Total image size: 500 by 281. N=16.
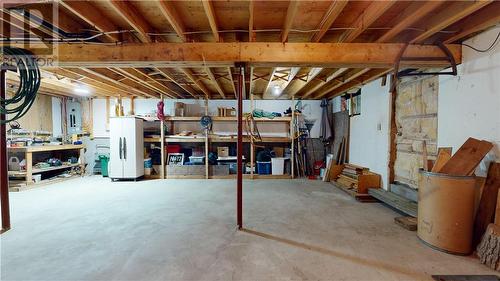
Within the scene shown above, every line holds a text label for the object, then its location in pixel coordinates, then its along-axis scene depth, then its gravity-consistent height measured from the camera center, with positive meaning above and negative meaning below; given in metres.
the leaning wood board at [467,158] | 2.37 -0.26
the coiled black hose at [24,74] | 2.91 +0.78
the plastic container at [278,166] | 6.43 -0.94
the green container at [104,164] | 6.42 -0.90
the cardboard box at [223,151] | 6.58 -0.53
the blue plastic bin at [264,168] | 6.50 -1.01
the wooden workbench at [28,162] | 5.12 -0.67
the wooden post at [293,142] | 6.50 -0.28
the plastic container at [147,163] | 6.40 -0.86
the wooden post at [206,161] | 6.30 -0.78
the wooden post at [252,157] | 6.39 -0.68
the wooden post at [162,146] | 6.38 -0.38
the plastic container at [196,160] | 6.47 -0.78
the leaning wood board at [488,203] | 2.37 -0.74
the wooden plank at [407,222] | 2.93 -1.19
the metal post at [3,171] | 2.95 -0.51
